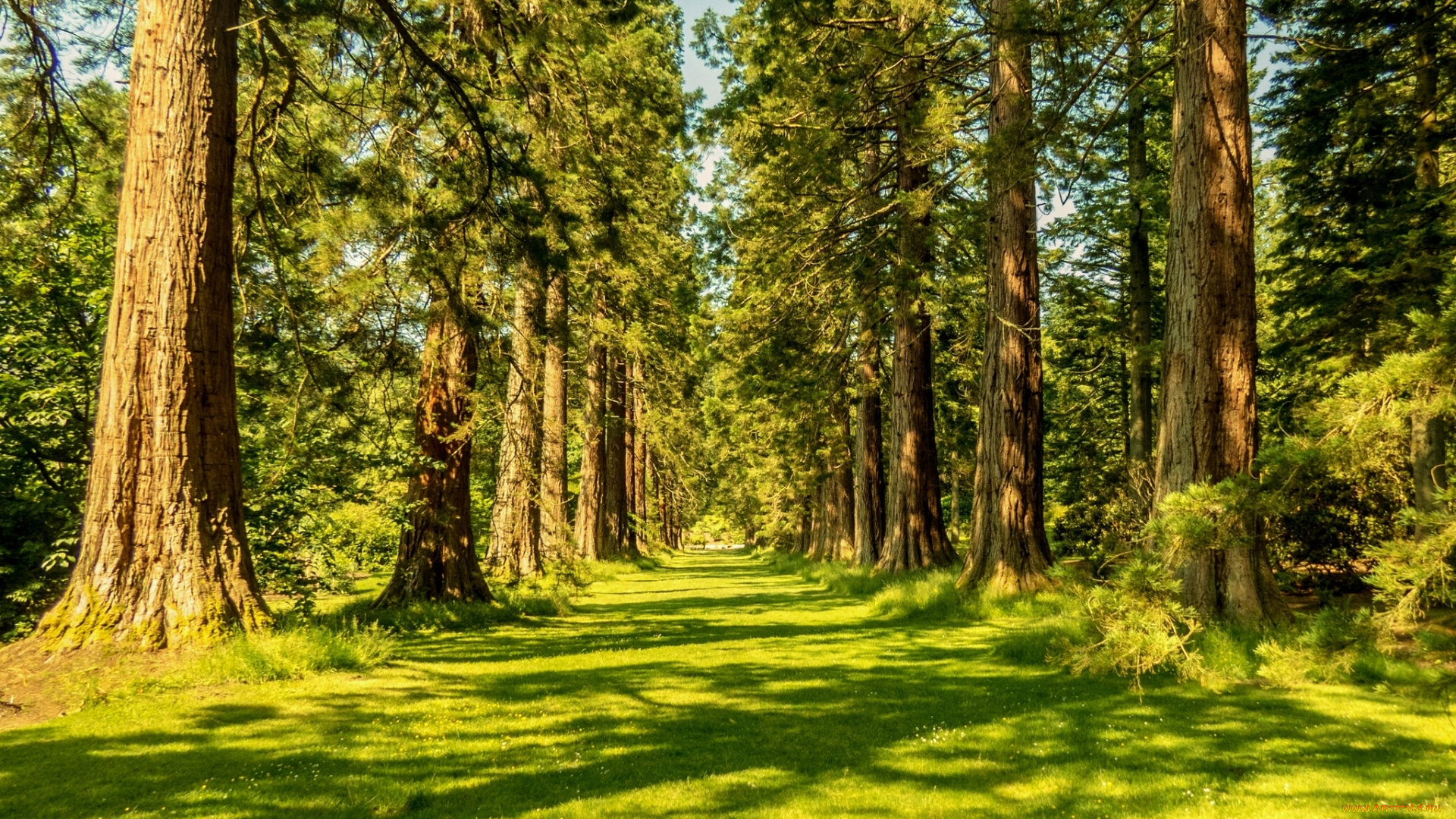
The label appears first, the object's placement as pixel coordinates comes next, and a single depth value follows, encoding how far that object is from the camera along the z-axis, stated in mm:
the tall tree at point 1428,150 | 11000
